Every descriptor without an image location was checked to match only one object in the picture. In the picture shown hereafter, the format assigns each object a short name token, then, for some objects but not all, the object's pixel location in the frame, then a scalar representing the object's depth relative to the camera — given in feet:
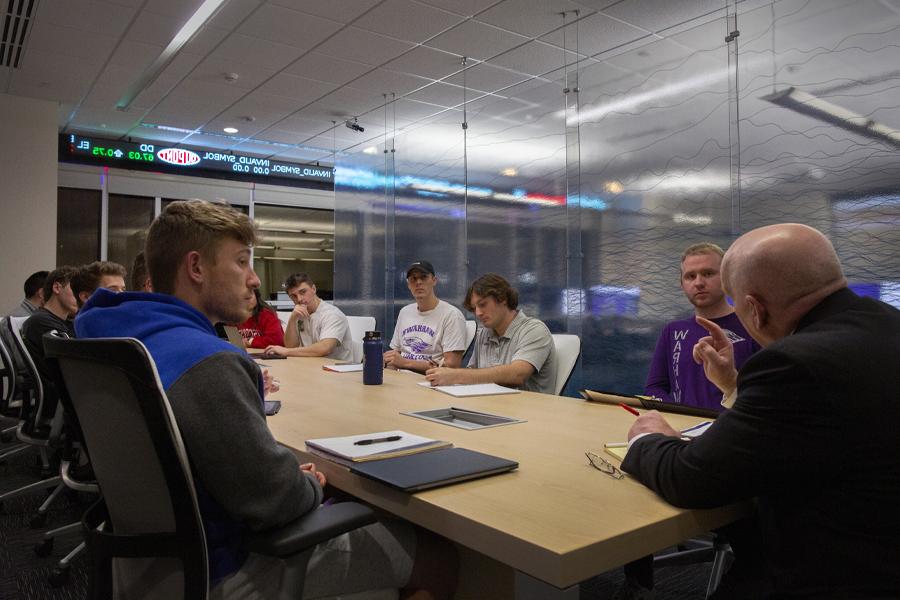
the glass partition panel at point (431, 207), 18.92
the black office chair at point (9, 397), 12.32
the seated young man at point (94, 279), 11.82
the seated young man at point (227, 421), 3.51
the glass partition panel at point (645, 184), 12.30
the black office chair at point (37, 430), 9.95
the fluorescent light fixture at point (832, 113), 9.80
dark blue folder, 3.90
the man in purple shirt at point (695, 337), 8.11
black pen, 5.02
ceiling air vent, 13.80
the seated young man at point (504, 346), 9.21
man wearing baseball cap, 13.07
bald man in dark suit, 3.26
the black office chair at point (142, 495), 3.25
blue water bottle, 9.05
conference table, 3.08
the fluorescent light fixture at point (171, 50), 14.17
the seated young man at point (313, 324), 14.74
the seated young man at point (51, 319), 9.72
